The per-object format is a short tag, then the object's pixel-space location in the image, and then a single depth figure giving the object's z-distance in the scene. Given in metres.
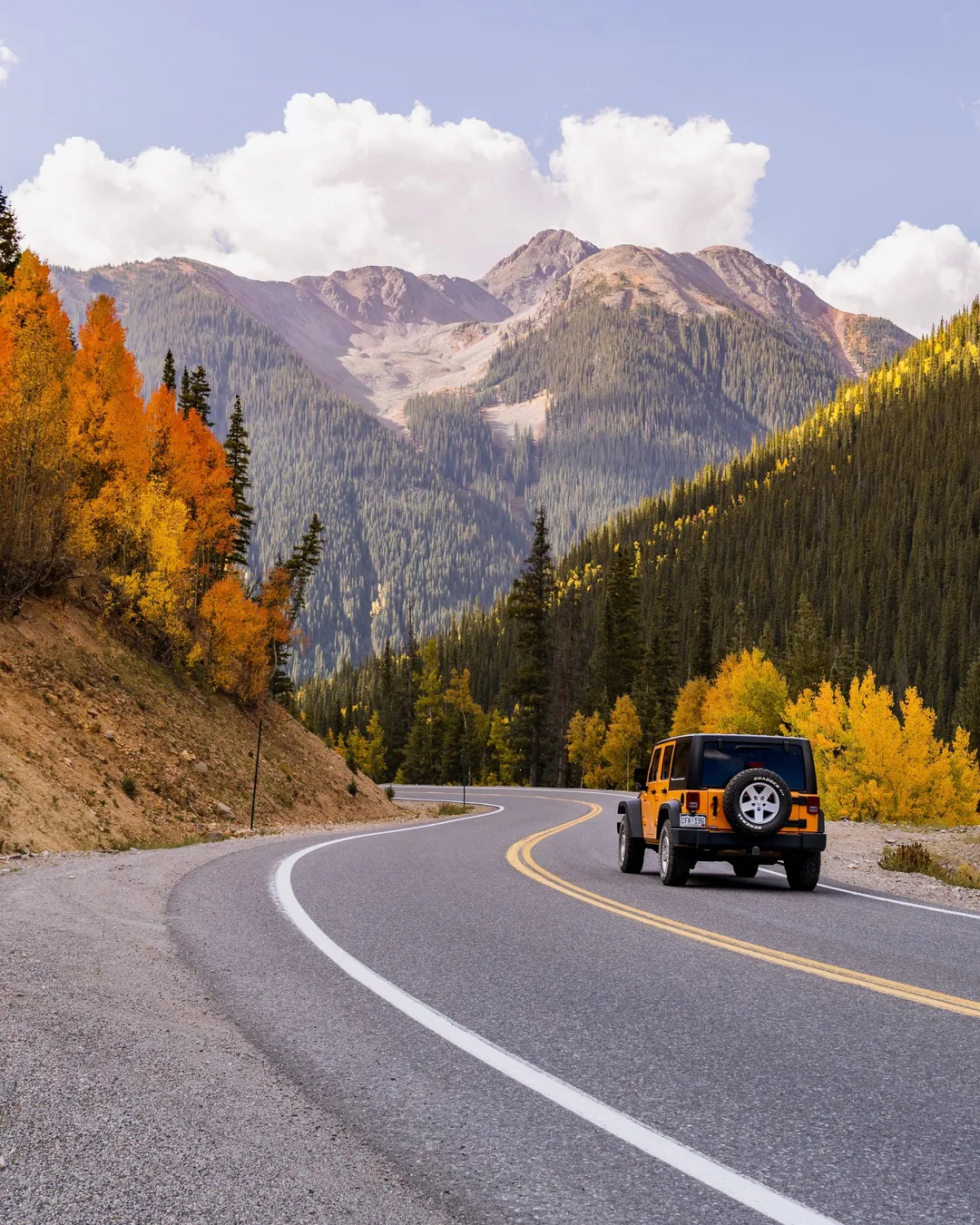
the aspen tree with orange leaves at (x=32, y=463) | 26.05
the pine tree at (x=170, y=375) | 44.81
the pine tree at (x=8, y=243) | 41.97
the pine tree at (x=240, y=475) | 49.91
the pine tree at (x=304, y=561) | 54.69
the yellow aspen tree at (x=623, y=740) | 77.56
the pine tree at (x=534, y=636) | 71.94
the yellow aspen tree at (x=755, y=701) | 62.72
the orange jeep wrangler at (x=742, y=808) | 12.39
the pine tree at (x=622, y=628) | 86.69
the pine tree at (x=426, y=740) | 96.38
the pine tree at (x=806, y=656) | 80.69
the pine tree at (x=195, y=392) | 47.28
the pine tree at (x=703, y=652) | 92.50
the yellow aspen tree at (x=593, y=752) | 81.50
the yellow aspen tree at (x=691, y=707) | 77.88
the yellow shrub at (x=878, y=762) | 31.17
